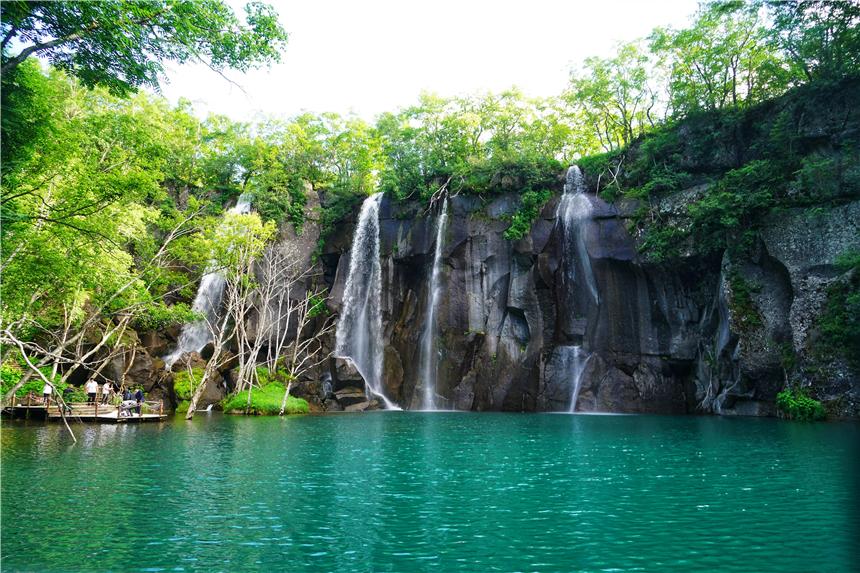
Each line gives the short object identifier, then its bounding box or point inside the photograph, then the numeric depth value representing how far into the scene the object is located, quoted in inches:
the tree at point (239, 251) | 1111.0
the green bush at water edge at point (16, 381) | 921.5
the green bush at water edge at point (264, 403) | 1115.3
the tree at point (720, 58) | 1105.4
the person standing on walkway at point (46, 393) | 907.6
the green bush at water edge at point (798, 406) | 811.8
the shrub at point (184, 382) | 1169.4
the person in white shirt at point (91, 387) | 997.8
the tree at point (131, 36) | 355.6
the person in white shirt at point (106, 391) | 1014.7
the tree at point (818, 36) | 906.1
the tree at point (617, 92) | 1349.7
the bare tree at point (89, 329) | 636.1
